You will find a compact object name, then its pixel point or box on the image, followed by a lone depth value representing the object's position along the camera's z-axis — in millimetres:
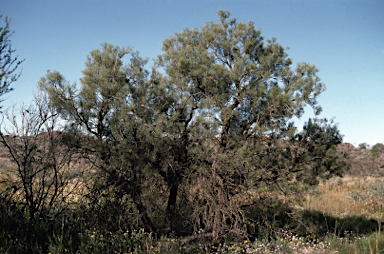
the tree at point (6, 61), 4867
